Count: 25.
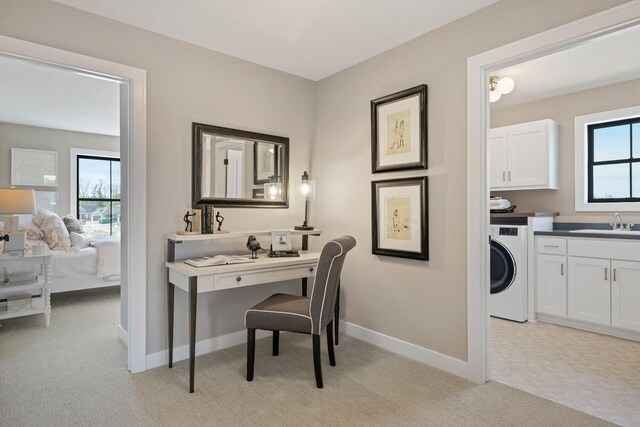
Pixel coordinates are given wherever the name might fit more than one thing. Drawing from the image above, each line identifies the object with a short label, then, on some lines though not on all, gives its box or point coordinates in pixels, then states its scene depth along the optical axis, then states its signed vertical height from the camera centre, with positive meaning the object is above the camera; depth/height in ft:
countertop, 10.25 -0.66
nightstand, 10.90 -2.44
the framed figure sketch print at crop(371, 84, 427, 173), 8.70 +2.11
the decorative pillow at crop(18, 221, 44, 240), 14.33 -0.72
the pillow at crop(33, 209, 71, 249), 14.46 -0.70
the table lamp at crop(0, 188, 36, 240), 10.40 +0.35
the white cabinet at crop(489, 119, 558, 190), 12.76 +2.09
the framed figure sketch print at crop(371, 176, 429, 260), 8.71 -0.15
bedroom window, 20.45 +1.11
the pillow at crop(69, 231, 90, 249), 14.97 -1.18
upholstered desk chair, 7.47 -2.14
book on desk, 8.05 -1.14
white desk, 7.45 -1.47
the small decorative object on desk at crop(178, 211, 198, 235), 8.82 -0.26
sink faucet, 11.56 -0.45
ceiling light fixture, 10.86 +3.92
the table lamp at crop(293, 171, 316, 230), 10.55 +0.64
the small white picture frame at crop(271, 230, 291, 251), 9.68 -0.75
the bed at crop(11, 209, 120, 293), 13.71 -1.68
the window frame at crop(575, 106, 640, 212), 12.27 +1.70
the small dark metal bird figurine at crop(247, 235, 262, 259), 9.02 -0.80
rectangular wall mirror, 9.33 +1.27
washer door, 12.30 -1.97
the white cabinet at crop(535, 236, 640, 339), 10.16 -2.17
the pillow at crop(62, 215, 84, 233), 16.48 -0.51
